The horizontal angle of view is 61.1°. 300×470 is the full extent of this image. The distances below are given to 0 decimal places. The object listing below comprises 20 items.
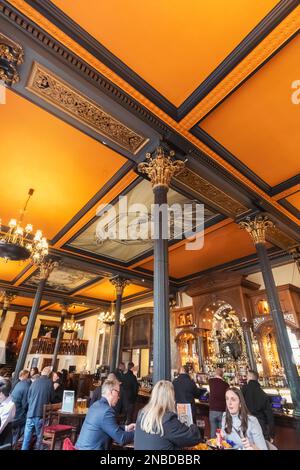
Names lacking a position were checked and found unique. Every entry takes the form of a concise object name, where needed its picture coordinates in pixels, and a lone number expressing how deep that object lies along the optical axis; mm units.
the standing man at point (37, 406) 4363
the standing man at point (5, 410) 3213
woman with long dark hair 2340
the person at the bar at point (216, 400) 4418
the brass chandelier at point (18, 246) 4508
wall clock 17797
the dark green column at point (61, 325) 14088
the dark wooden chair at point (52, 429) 4312
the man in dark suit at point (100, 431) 2285
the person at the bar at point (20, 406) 4867
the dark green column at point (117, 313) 8625
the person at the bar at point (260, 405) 3964
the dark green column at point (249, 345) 7047
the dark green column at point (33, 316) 7293
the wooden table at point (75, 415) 4562
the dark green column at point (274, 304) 4398
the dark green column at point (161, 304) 2830
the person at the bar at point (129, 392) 6004
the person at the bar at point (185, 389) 4520
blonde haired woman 1934
